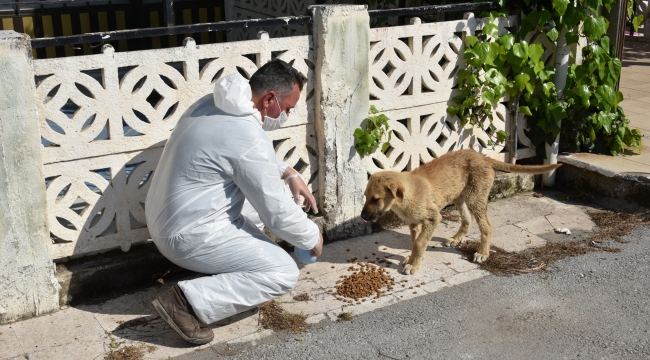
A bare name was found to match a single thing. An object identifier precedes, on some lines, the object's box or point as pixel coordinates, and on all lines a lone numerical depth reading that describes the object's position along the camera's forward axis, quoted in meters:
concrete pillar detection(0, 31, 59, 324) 4.46
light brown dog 5.42
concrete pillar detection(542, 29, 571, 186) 6.79
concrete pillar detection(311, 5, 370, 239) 5.57
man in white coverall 4.48
